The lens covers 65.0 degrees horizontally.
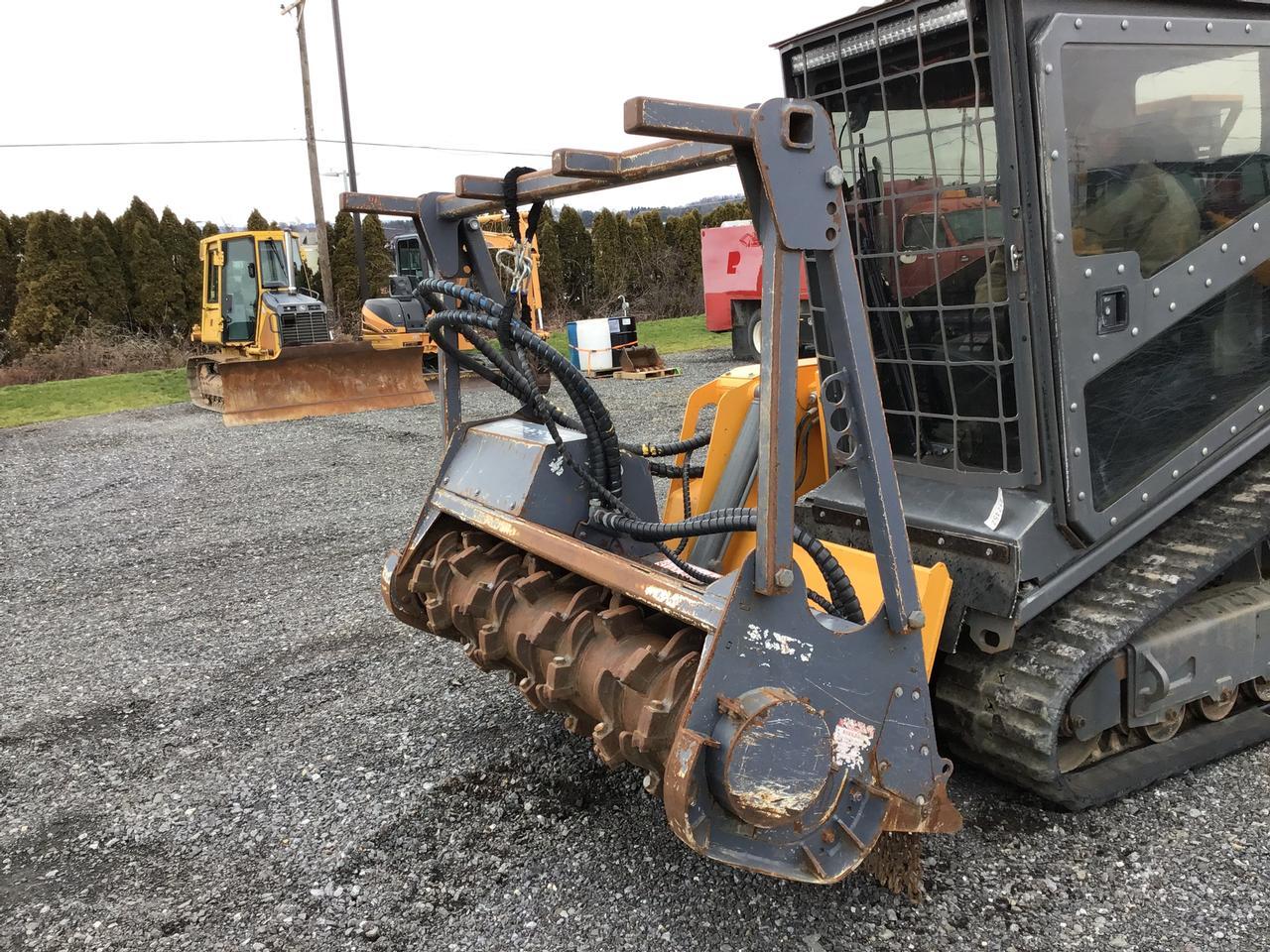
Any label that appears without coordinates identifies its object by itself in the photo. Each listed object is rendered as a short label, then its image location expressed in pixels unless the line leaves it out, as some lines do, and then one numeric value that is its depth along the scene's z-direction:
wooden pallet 13.59
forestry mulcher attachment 2.01
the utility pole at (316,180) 18.73
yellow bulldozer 11.44
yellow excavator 14.84
